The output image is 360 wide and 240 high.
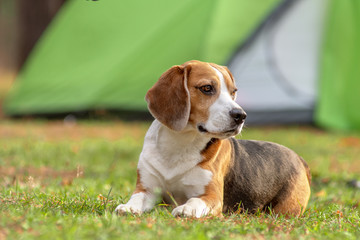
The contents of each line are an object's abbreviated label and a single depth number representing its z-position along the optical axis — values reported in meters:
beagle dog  7.87
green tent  21.94
